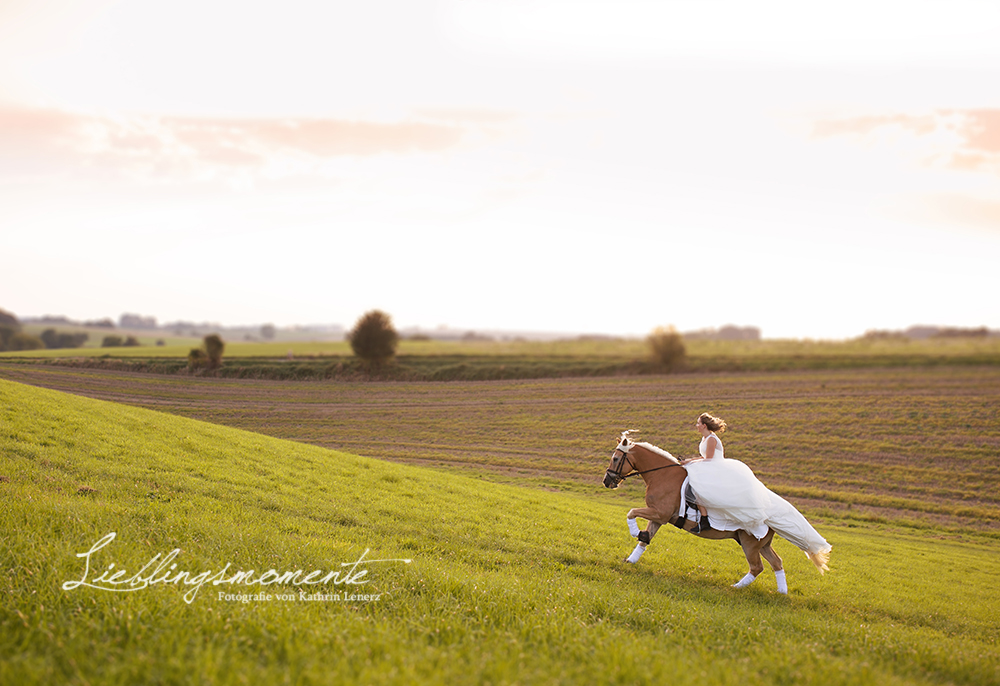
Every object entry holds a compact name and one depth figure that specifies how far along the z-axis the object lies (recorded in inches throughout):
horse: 396.9
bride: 374.3
